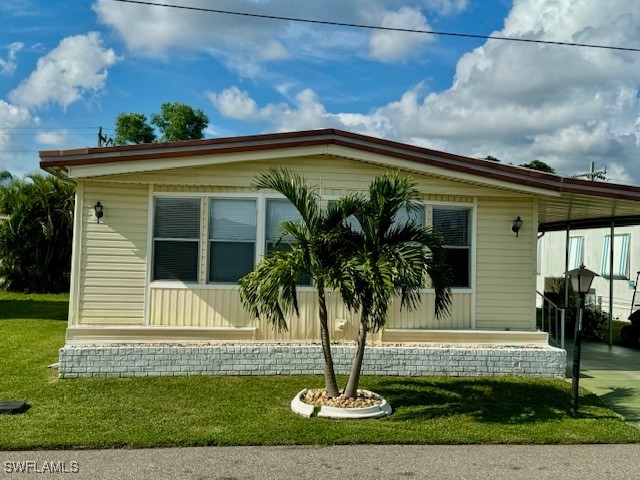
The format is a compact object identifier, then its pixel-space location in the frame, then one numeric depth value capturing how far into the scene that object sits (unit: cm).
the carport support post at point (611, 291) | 1182
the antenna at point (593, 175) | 2508
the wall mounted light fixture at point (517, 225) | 862
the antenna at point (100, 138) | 2543
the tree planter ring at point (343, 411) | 602
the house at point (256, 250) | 785
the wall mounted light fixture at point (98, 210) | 804
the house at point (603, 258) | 1742
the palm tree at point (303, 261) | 591
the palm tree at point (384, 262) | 570
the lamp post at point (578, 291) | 641
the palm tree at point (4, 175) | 2988
